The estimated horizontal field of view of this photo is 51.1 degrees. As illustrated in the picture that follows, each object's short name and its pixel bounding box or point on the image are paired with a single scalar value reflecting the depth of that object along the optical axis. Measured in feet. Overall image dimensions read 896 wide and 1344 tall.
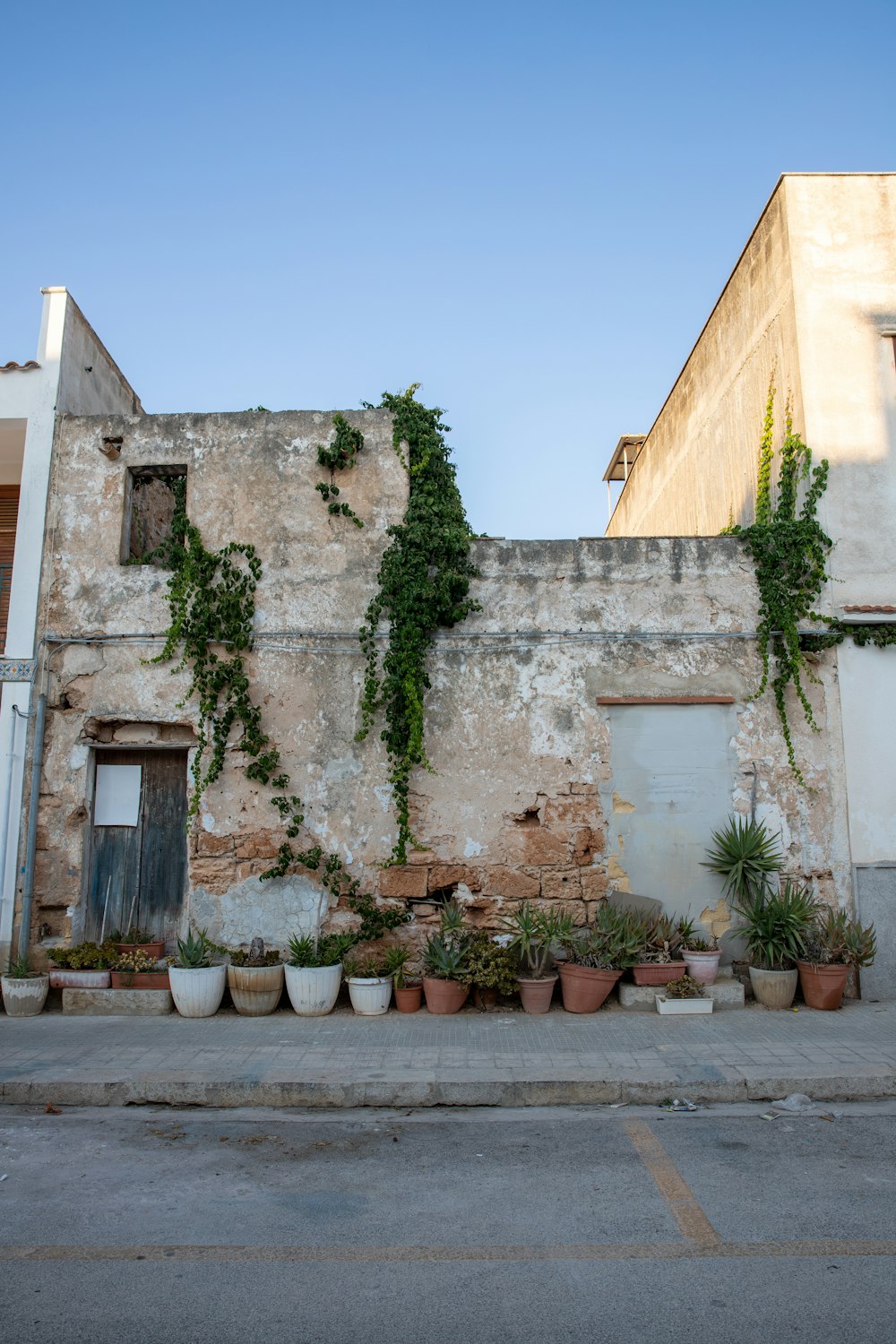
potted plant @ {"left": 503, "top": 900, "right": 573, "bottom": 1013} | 28.17
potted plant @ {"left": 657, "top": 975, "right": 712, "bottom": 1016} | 27.99
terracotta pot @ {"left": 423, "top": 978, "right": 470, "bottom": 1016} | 28.09
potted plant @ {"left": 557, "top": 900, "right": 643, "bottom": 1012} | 28.09
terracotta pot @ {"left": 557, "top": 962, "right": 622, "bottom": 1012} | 28.04
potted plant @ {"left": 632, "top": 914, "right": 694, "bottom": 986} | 28.81
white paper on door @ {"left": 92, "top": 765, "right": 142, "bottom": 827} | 32.12
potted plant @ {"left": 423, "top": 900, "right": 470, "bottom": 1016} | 28.12
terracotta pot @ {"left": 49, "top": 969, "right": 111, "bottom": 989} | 29.40
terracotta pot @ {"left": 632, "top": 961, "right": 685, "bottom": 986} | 28.81
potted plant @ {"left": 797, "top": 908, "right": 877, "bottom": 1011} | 28.30
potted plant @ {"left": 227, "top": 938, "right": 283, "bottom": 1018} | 28.48
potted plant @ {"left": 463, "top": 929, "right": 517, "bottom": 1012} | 28.04
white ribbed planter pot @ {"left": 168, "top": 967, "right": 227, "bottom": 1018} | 28.32
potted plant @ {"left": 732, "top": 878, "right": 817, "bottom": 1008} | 28.50
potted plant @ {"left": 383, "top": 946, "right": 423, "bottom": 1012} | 28.50
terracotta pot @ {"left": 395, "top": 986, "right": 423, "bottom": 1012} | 28.48
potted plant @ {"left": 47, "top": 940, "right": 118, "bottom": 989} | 29.43
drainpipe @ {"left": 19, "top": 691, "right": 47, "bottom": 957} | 30.42
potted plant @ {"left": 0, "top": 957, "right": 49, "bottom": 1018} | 28.73
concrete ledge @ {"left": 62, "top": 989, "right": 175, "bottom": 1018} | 28.91
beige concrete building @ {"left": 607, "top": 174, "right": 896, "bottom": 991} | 31.27
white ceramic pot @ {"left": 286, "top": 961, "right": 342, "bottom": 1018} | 28.40
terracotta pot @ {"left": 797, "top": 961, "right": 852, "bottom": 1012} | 28.27
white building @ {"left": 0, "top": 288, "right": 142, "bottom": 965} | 31.09
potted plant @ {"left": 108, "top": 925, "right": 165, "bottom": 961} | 30.76
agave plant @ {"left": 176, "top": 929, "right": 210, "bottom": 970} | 28.73
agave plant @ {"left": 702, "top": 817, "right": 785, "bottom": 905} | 30.09
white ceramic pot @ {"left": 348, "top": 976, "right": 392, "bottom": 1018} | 28.32
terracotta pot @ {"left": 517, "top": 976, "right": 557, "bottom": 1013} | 28.14
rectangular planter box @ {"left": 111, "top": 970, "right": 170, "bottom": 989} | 29.27
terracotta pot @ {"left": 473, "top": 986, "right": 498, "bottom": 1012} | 28.73
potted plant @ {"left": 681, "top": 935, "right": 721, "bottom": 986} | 29.12
